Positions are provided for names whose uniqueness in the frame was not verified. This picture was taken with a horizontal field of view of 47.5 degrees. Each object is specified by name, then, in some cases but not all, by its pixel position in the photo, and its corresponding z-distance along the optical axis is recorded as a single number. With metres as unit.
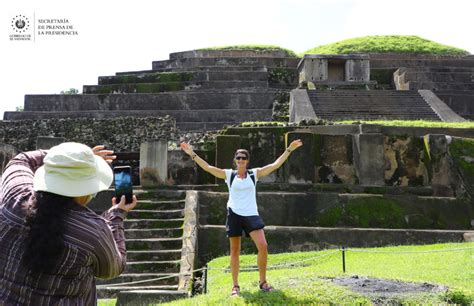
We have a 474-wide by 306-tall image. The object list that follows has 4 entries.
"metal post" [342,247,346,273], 6.59
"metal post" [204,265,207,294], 6.15
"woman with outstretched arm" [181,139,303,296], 4.90
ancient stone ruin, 8.55
